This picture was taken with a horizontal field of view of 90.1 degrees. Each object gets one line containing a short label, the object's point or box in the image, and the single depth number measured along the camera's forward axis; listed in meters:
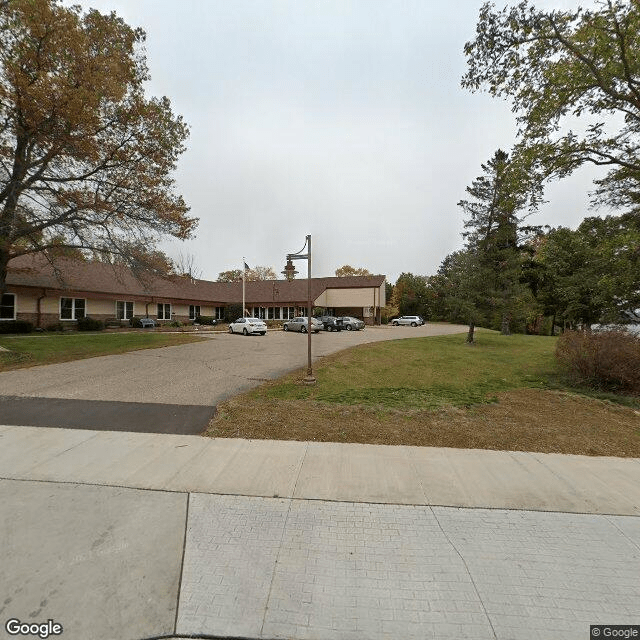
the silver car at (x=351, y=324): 32.78
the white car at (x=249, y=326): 25.36
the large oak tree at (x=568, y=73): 8.43
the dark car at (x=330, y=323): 31.47
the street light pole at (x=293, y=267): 9.36
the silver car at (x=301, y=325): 28.23
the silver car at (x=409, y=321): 43.56
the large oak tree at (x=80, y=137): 12.08
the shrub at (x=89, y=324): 24.75
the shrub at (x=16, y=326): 21.12
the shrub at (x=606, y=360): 8.59
